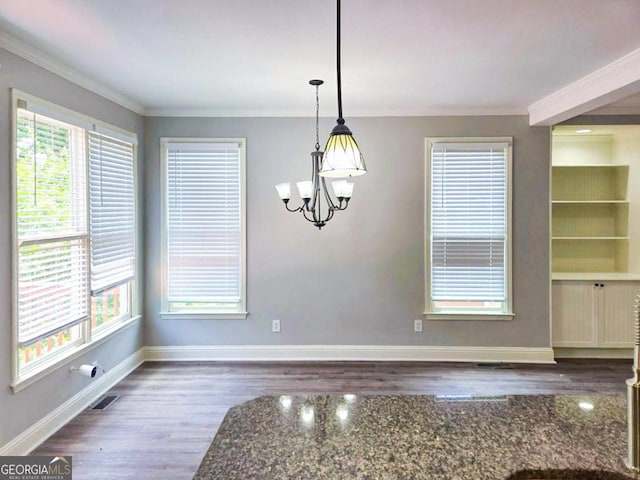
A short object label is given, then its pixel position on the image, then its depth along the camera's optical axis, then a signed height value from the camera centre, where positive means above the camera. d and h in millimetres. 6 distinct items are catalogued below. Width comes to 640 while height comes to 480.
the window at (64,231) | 2729 +23
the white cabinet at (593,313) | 4367 -812
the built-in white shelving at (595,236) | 4387 -3
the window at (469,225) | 4348 +106
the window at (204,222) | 4402 +129
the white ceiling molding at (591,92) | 2885 +1151
